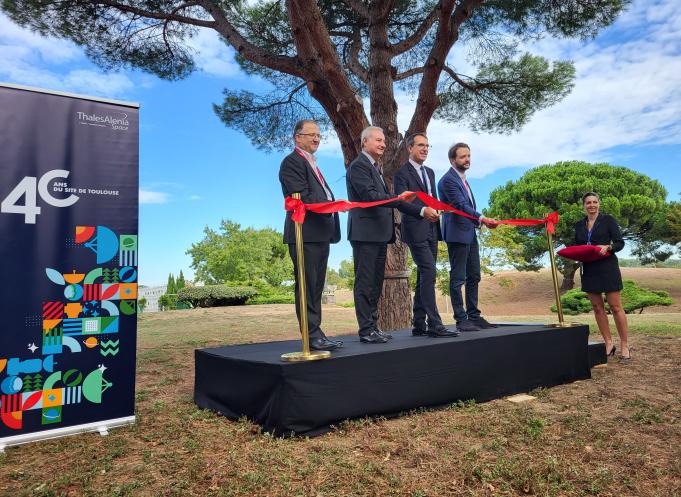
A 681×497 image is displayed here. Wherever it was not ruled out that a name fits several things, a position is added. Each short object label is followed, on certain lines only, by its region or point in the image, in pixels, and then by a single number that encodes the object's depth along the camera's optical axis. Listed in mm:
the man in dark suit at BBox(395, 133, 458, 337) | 4031
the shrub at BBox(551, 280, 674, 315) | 15242
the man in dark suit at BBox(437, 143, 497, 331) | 4398
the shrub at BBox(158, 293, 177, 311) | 24953
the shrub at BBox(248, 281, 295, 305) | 21828
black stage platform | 3029
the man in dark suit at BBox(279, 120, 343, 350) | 3439
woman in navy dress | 5285
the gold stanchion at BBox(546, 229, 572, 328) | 4848
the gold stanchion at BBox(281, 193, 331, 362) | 3074
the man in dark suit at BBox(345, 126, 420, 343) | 3732
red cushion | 5172
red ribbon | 3197
